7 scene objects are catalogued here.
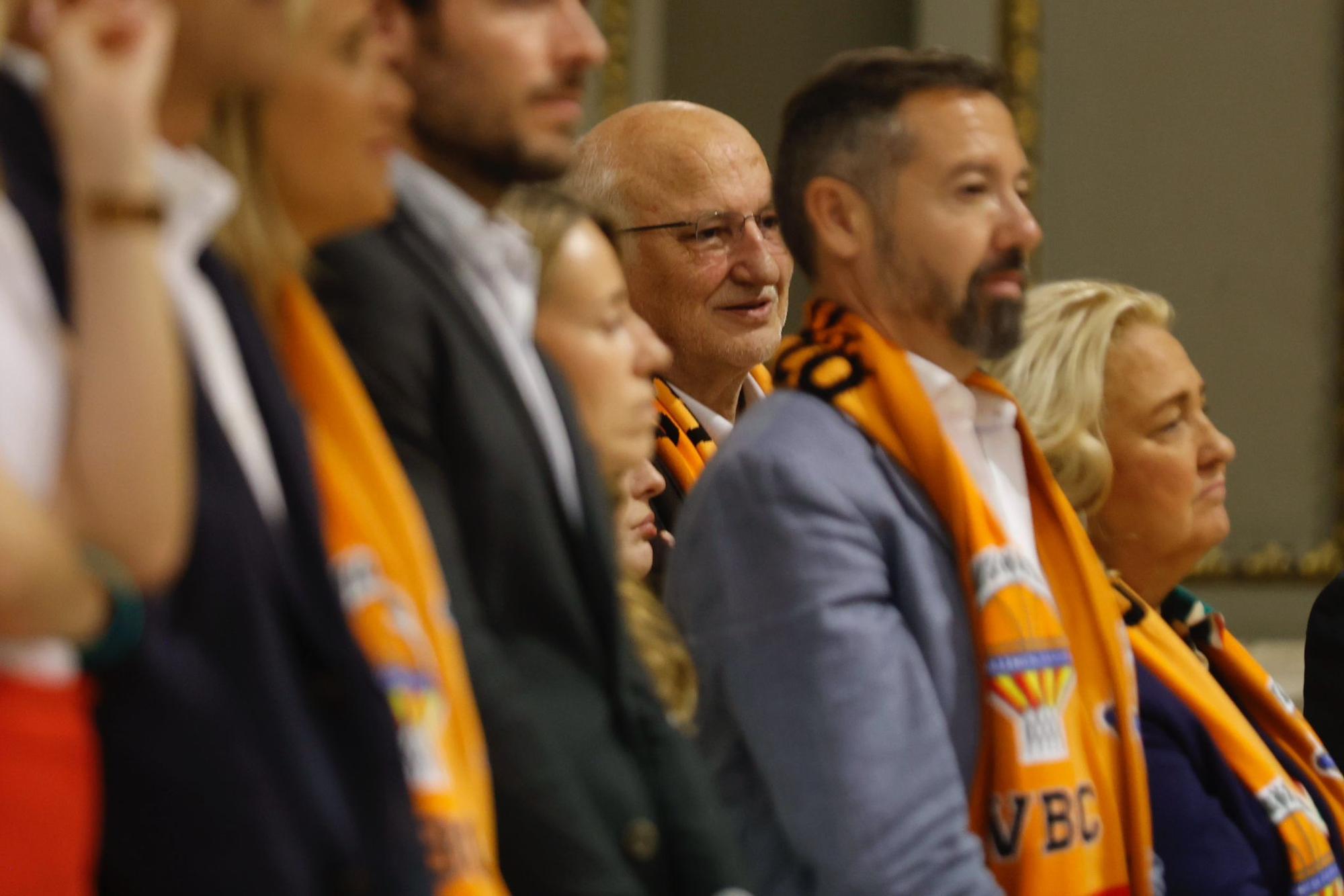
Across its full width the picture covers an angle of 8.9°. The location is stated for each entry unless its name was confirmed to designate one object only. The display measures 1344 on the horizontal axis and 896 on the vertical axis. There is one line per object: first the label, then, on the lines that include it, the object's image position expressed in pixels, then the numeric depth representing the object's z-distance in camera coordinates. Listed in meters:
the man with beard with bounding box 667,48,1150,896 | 6.40
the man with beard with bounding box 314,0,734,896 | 6.10
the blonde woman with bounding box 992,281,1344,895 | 6.67
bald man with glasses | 7.08
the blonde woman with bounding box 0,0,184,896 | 5.01
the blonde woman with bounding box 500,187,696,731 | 6.26
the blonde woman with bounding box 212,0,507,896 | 6.02
